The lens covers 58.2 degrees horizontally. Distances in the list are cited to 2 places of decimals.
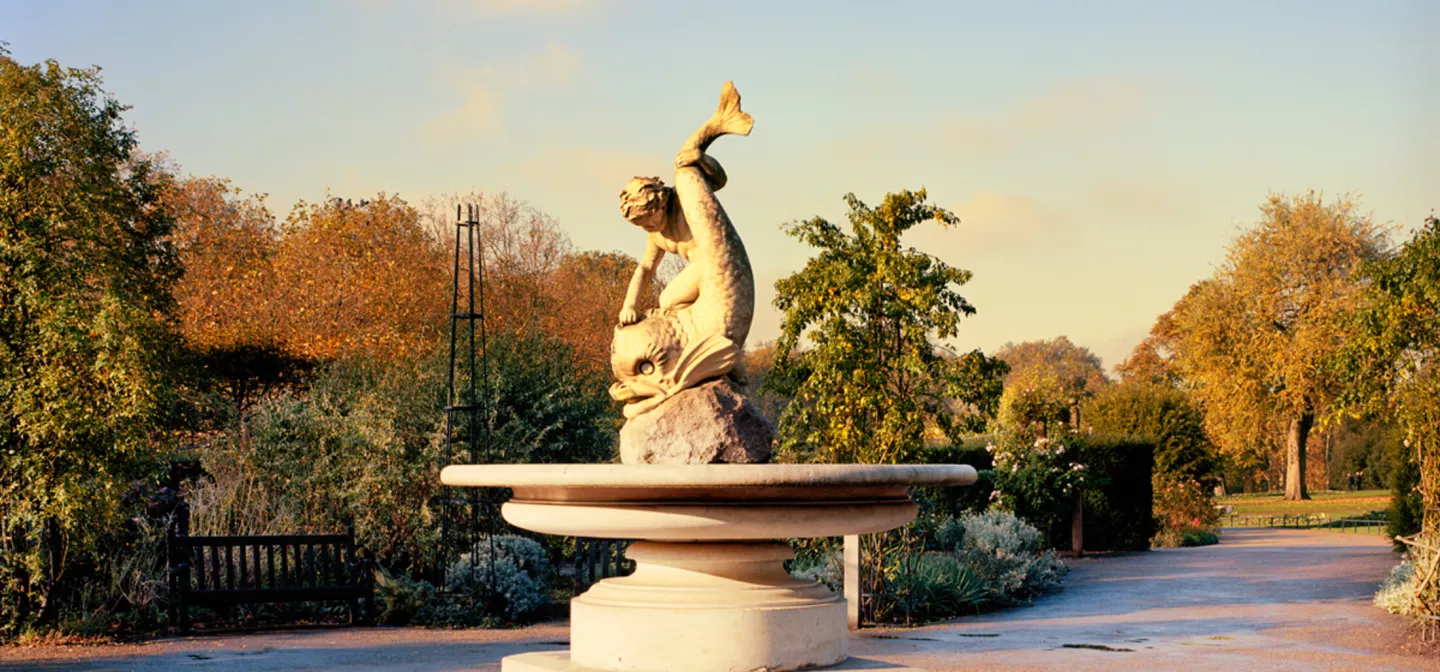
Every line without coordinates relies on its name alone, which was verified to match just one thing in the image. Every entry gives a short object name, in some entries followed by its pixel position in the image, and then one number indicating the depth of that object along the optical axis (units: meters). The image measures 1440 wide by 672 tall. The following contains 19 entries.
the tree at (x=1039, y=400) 18.58
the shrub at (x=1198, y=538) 21.56
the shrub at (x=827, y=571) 11.77
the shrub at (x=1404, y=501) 15.38
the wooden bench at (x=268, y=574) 10.28
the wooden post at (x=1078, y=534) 18.56
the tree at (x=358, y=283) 22.53
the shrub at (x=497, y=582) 10.99
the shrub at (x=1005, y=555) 12.88
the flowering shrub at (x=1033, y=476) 17.80
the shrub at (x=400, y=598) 10.99
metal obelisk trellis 11.00
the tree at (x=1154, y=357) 43.72
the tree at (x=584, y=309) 27.28
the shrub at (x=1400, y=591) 10.73
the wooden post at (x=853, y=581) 10.73
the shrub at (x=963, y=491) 17.53
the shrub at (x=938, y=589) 11.37
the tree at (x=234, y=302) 21.75
